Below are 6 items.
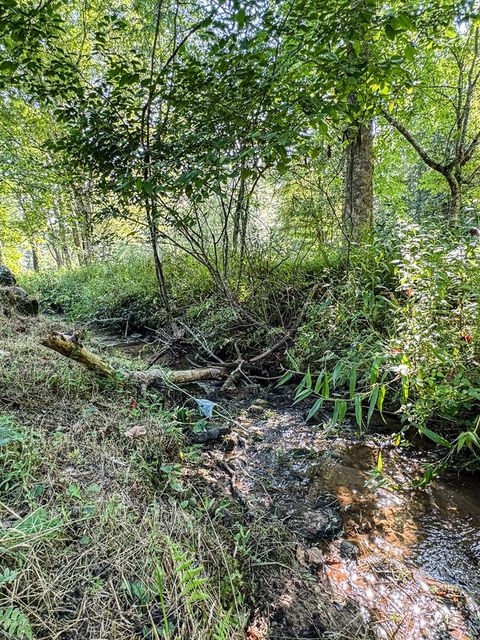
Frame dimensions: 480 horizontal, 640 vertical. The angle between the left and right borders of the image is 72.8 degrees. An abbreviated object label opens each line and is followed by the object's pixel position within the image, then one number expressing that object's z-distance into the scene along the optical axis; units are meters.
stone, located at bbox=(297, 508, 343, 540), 1.71
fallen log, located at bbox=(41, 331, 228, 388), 2.47
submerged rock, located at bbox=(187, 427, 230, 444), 2.45
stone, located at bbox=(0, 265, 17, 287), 6.06
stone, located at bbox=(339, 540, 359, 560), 1.59
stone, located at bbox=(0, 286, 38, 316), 4.77
